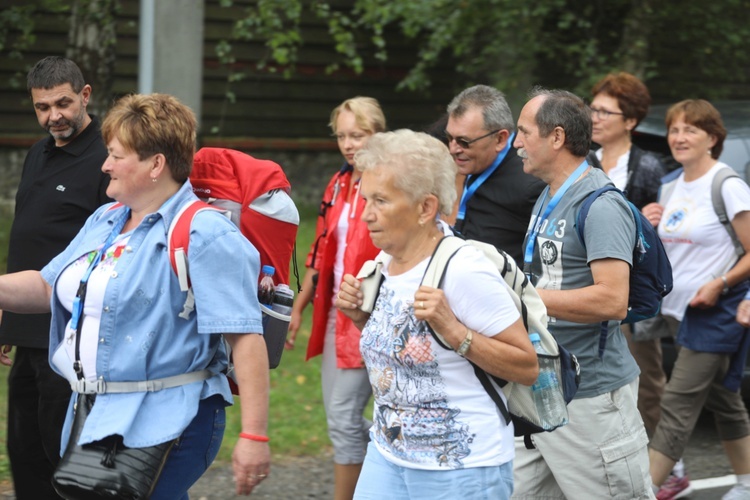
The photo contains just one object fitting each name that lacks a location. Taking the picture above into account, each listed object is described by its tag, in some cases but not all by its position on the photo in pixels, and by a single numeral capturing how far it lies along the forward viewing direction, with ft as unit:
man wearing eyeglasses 29.32
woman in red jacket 33.78
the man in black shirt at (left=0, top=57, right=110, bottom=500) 29.40
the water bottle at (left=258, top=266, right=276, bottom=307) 23.50
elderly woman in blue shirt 20.59
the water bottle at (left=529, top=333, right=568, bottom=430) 21.49
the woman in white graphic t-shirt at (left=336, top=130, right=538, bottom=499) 20.12
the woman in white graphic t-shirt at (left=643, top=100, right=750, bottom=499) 35.22
